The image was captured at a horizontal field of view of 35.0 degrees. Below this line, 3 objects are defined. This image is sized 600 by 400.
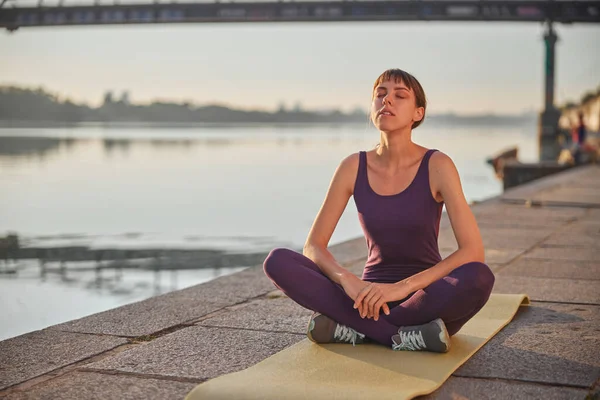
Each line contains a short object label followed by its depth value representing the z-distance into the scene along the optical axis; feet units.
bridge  200.85
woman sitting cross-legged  11.96
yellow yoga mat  10.03
